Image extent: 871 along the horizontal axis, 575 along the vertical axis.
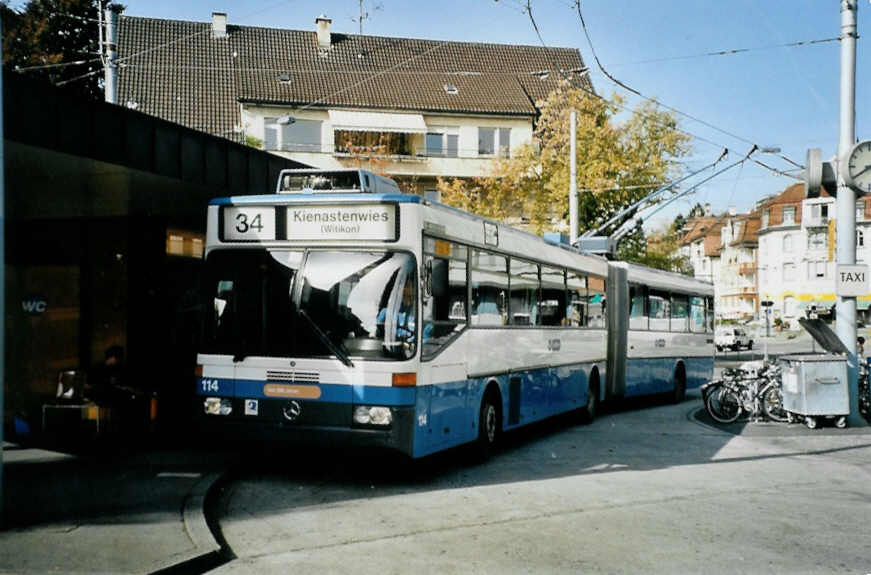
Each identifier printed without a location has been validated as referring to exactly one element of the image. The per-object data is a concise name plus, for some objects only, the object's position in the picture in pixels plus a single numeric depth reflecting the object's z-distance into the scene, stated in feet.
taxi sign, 50.57
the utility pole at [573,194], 92.07
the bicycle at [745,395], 53.47
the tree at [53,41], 108.06
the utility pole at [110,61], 60.44
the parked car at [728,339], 185.47
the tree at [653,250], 122.72
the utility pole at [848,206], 50.83
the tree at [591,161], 111.65
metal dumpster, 49.44
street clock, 50.31
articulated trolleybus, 30.04
